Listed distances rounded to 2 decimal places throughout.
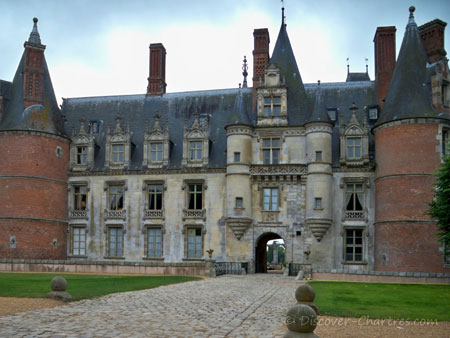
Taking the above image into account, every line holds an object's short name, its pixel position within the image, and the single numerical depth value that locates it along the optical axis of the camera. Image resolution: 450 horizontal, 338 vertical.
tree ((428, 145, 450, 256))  24.12
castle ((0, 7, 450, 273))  33.22
